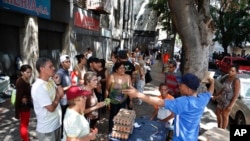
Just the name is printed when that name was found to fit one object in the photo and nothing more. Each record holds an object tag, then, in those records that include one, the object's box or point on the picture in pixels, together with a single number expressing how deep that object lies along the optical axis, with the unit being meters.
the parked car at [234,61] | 11.35
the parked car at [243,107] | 4.23
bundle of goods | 2.65
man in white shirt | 2.13
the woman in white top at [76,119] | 1.87
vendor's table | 2.72
